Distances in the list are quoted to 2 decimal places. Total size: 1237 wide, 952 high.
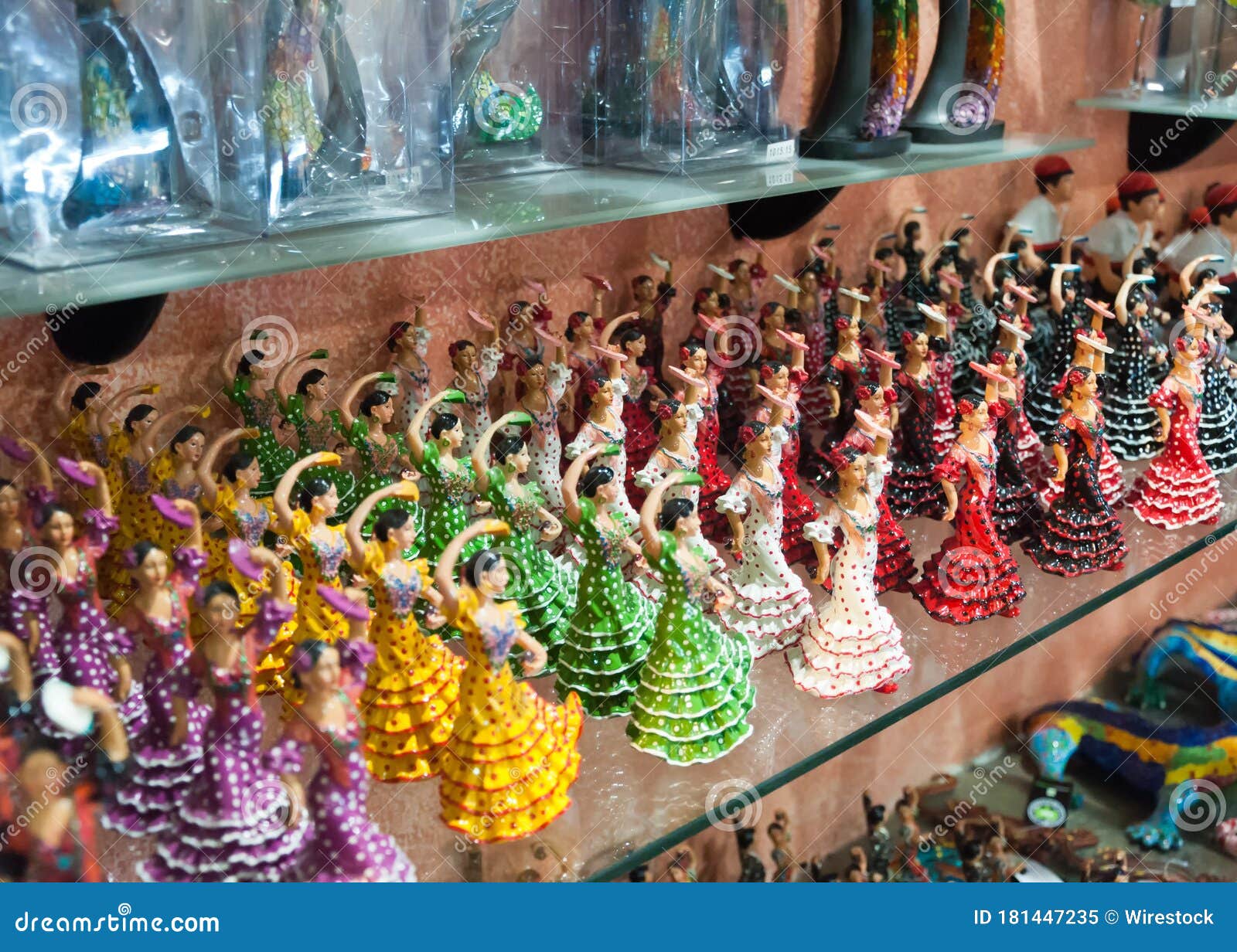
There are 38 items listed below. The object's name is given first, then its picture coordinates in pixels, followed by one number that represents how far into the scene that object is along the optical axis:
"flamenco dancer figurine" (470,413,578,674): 0.59
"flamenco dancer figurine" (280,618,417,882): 0.47
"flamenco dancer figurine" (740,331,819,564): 0.68
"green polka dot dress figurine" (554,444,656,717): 0.58
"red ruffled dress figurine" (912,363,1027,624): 0.67
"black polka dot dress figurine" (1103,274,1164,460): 0.81
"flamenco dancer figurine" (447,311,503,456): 0.65
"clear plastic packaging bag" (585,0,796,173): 0.64
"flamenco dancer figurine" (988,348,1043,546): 0.69
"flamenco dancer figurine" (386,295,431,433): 0.63
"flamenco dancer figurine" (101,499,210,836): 0.49
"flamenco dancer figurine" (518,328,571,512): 0.65
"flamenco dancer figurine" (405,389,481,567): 0.60
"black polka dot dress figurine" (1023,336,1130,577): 0.71
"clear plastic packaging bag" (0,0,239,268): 0.49
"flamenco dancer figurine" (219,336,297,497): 0.61
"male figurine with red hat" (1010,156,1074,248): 0.88
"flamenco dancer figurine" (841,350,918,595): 0.65
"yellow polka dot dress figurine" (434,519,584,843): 0.51
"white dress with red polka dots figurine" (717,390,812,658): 0.63
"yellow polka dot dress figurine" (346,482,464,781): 0.55
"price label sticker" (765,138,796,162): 0.68
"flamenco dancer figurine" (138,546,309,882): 0.48
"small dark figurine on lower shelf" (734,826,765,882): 0.75
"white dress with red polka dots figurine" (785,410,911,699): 0.62
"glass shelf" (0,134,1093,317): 0.48
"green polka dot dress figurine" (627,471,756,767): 0.57
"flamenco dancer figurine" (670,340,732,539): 0.68
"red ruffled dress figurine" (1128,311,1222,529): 0.75
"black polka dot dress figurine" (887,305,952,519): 0.71
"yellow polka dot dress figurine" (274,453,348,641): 0.54
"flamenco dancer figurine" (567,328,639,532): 0.65
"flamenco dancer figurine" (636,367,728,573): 0.64
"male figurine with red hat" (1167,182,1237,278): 0.92
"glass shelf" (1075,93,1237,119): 0.84
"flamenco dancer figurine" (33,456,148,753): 0.51
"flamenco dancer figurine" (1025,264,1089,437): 0.80
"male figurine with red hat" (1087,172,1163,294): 0.89
